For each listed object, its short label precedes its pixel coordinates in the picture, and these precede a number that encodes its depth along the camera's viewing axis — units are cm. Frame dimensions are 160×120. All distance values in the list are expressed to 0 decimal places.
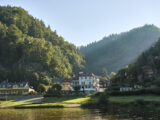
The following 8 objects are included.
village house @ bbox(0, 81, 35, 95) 10181
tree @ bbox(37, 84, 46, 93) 9151
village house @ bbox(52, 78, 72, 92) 10876
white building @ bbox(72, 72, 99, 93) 9969
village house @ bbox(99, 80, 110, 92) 14435
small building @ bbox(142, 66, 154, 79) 10361
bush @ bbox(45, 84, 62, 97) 7825
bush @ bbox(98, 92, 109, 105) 5525
